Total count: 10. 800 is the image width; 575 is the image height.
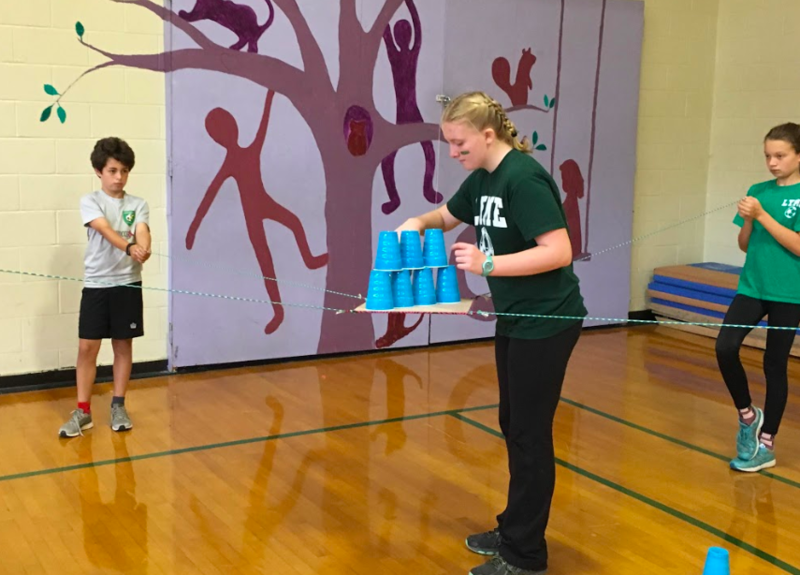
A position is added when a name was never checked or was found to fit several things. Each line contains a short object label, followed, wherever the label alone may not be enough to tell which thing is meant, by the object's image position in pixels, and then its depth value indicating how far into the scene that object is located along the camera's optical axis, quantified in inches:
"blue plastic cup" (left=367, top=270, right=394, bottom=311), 120.7
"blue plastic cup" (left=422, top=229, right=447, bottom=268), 125.6
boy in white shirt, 156.1
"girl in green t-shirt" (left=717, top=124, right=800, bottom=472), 142.5
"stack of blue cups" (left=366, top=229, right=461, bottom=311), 121.2
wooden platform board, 117.8
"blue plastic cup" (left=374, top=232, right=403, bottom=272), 121.3
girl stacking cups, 98.7
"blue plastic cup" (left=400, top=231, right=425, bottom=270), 123.4
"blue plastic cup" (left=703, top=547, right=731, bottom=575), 77.5
